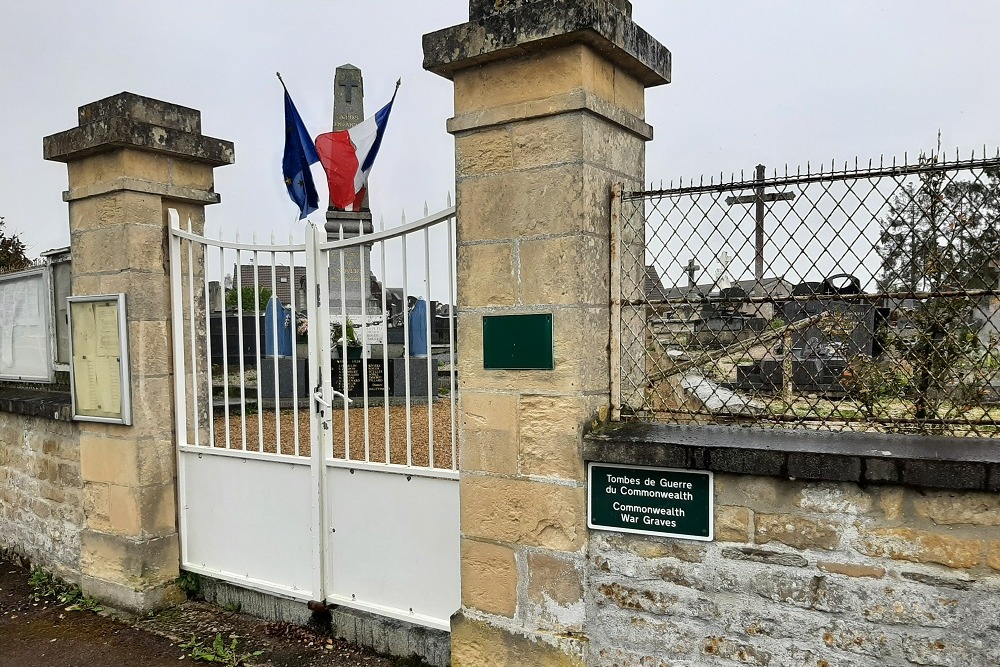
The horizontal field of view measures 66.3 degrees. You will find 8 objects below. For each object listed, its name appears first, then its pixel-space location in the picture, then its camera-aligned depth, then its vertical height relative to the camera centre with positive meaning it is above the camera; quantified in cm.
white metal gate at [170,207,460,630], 394 -98
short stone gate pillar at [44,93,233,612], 482 +24
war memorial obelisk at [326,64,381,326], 1178 +154
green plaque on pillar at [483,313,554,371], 319 -11
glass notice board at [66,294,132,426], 484 -22
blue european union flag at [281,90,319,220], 636 +137
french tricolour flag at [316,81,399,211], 834 +183
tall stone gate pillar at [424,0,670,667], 313 +20
